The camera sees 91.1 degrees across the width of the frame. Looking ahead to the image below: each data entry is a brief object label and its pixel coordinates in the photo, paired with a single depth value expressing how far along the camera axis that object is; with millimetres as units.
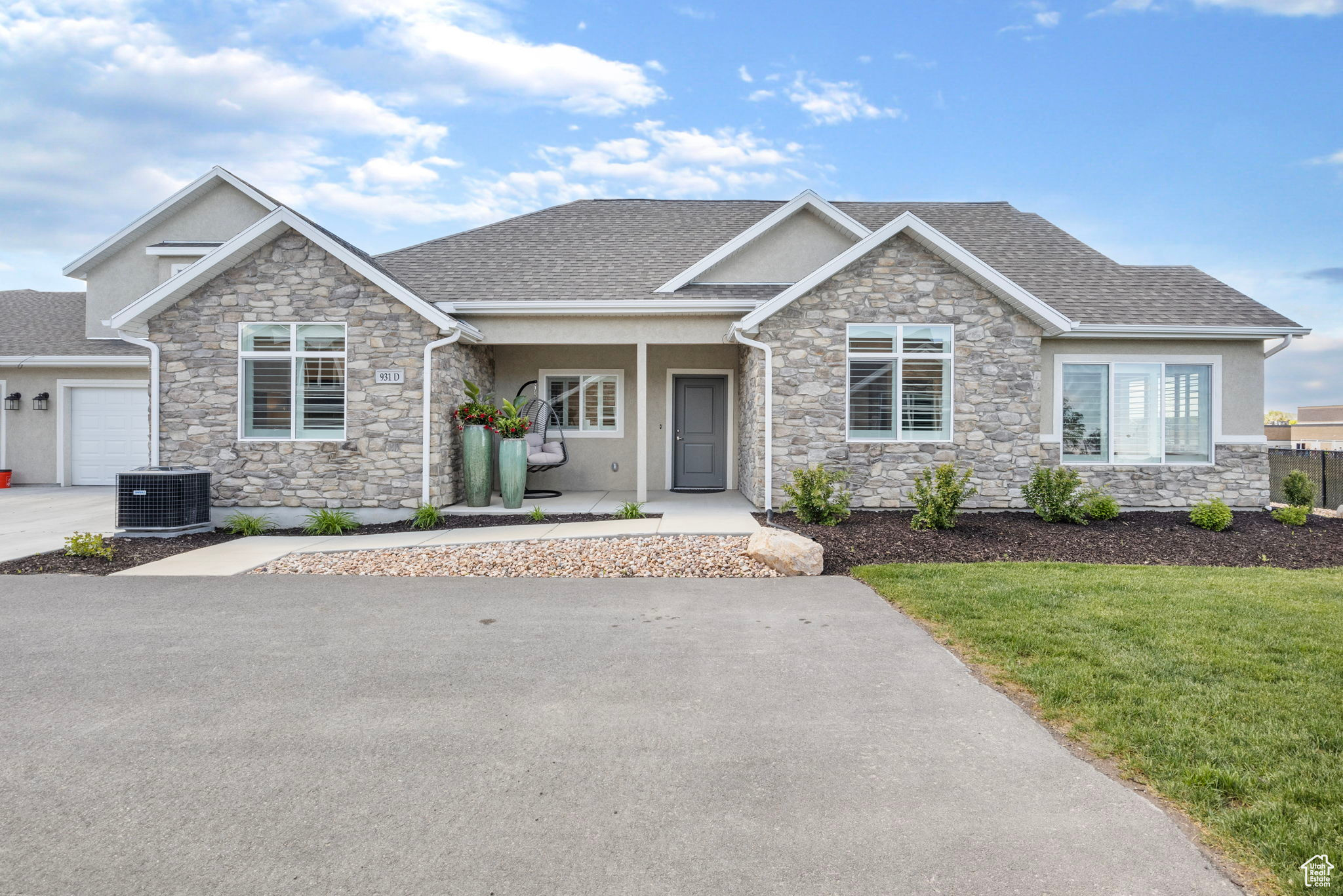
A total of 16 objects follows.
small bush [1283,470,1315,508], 10414
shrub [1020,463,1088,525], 8680
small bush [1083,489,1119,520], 8758
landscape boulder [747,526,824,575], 6555
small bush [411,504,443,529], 8867
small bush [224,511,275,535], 8695
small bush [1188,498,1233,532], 8516
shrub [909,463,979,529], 7898
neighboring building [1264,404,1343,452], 28156
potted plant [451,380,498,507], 9898
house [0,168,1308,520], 9211
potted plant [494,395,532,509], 9914
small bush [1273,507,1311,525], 8797
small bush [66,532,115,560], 7035
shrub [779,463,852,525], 8430
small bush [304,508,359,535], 8664
